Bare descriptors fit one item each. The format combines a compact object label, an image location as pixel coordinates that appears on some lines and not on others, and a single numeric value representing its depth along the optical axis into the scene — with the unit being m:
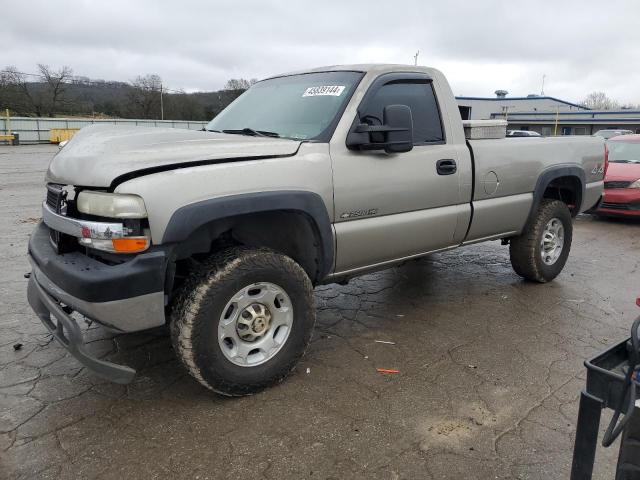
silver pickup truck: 2.58
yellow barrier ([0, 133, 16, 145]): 33.22
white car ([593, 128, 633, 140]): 22.94
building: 41.56
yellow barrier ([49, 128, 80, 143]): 35.81
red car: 8.87
